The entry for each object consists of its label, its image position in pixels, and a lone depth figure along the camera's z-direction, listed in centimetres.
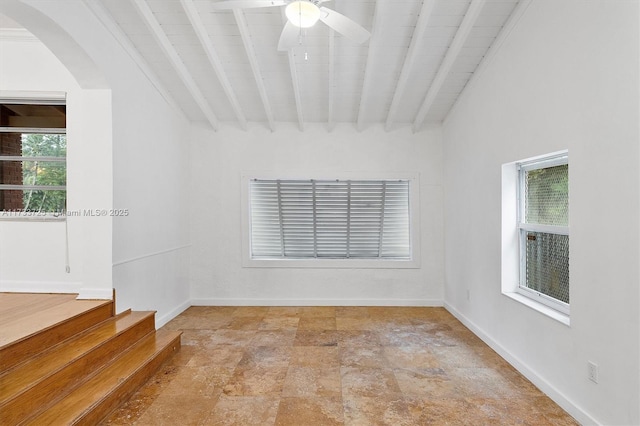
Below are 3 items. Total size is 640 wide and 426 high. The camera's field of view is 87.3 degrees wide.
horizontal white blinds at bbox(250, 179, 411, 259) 493
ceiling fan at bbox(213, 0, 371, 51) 215
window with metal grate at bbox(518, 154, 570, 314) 261
